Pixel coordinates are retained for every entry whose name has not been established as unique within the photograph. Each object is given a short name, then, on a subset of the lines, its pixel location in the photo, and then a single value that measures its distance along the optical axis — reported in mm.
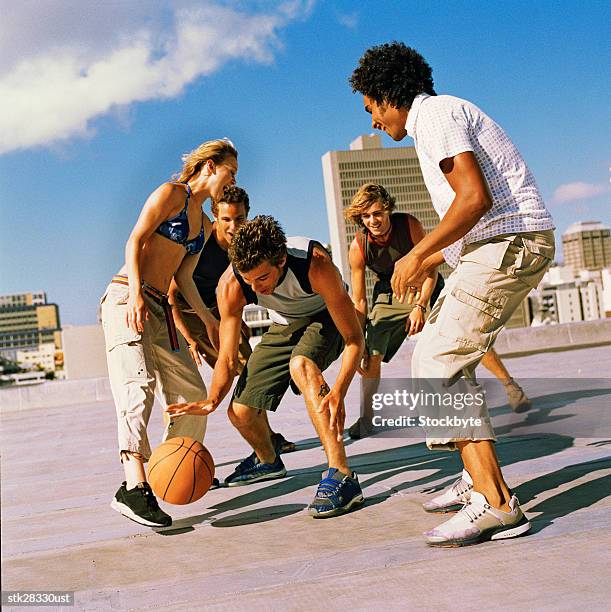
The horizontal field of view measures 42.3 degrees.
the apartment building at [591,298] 187625
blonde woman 4035
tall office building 176250
